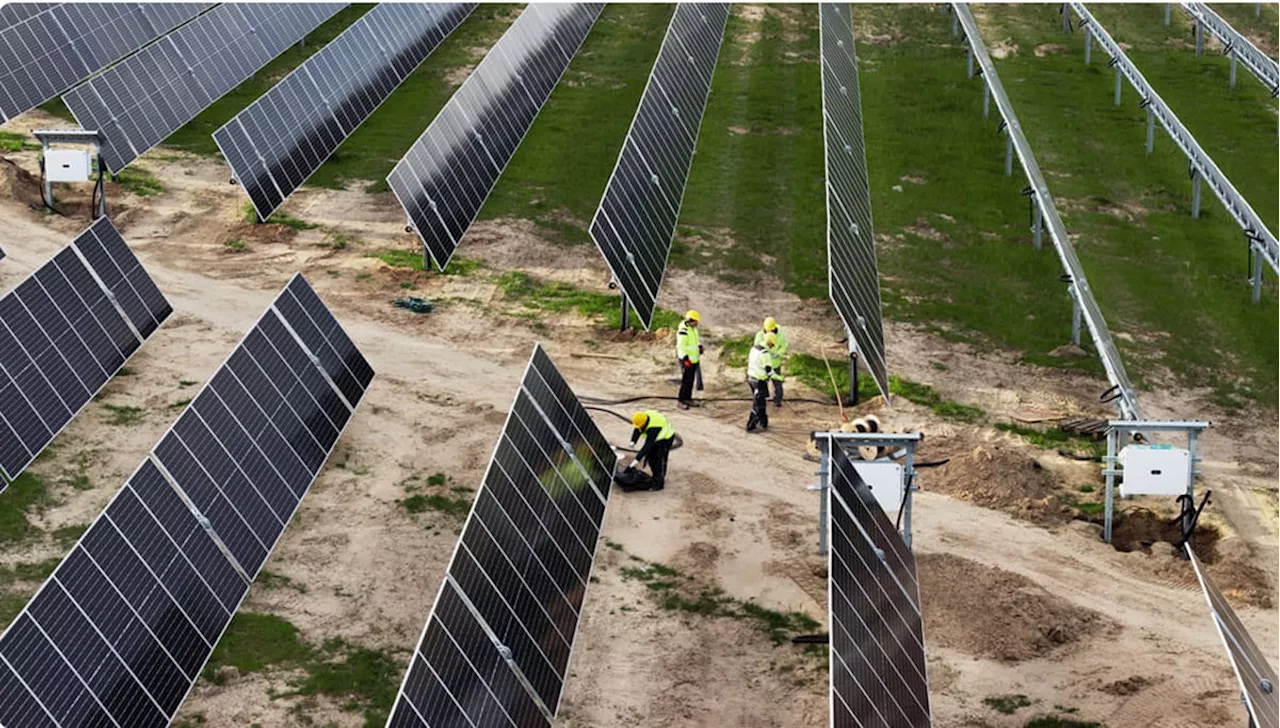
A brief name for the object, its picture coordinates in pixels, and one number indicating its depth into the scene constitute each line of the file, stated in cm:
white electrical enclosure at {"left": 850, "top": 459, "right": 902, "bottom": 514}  2441
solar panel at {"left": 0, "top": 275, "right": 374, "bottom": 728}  1919
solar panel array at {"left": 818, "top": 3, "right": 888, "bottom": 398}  3008
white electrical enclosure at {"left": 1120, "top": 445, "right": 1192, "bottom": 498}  2550
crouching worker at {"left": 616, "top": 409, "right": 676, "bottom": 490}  2666
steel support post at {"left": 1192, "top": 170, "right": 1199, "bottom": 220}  3894
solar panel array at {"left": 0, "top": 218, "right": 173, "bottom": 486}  2609
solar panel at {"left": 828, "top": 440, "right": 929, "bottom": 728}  1875
